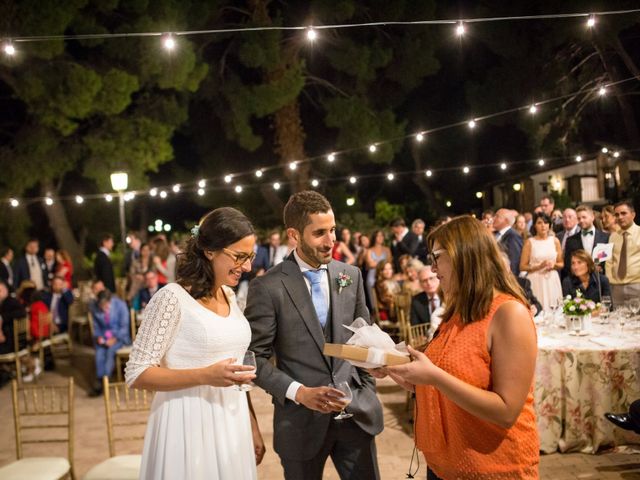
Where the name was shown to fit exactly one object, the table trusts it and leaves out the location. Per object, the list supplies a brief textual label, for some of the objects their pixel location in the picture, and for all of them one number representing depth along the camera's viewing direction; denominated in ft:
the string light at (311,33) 24.65
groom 9.07
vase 17.16
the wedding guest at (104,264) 34.45
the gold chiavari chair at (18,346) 25.97
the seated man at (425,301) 20.63
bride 7.70
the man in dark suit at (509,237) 25.82
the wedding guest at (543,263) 24.48
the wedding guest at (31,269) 37.01
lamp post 35.78
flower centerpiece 17.11
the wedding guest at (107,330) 25.52
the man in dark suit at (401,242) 34.18
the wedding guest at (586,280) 20.92
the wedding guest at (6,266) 34.99
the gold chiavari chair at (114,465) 11.75
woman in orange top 6.75
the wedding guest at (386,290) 27.71
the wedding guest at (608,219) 25.92
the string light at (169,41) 23.15
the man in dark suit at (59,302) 32.22
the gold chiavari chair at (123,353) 26.12
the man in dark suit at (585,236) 24.88
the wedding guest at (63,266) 34.39
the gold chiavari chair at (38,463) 12.41
